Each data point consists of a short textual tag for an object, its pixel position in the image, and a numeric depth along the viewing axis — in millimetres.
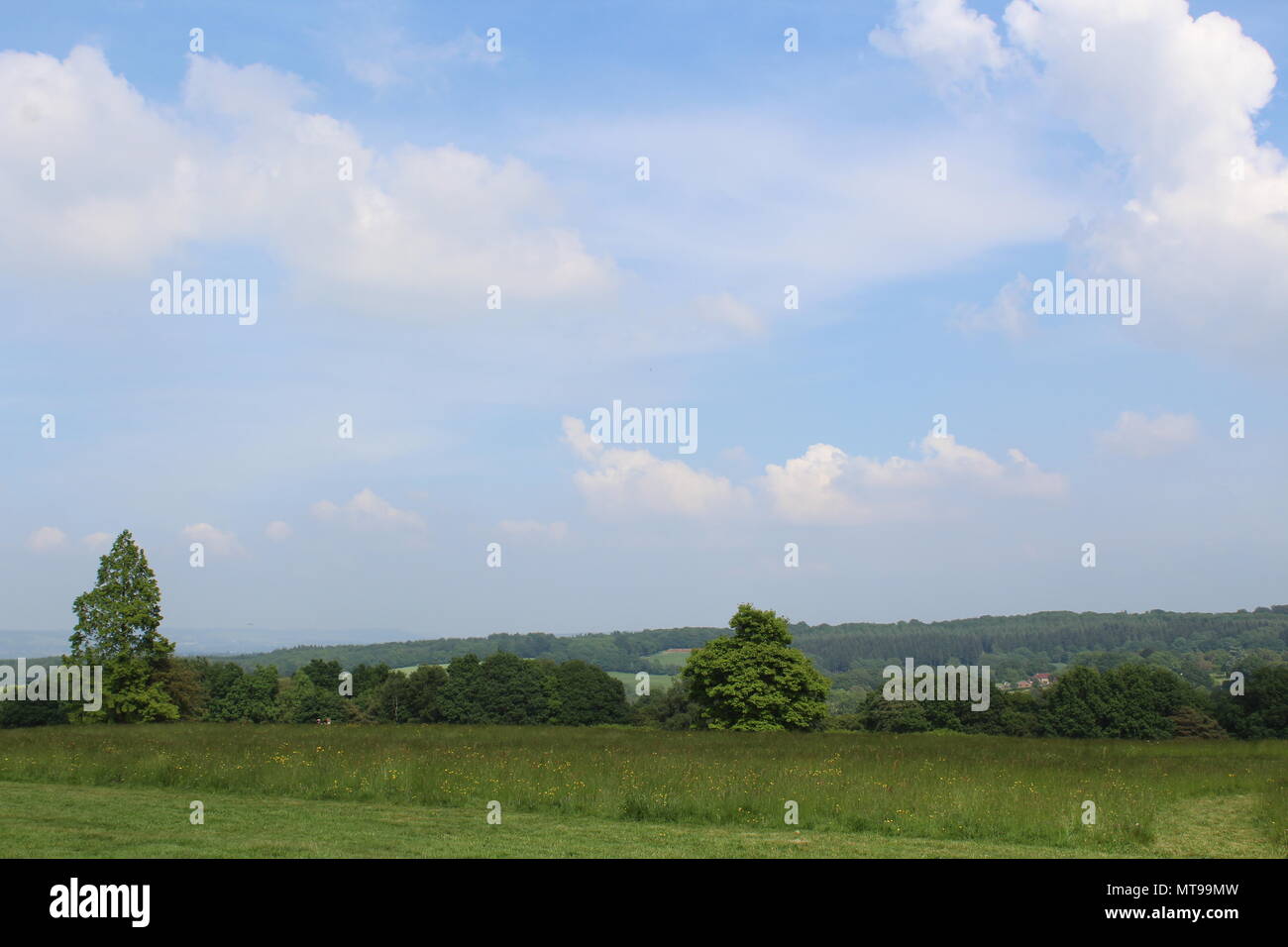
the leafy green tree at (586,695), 70375
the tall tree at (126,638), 49406
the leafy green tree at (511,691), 65125
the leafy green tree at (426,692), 68188
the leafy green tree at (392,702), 69000
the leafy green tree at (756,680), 54375
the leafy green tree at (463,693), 65188
